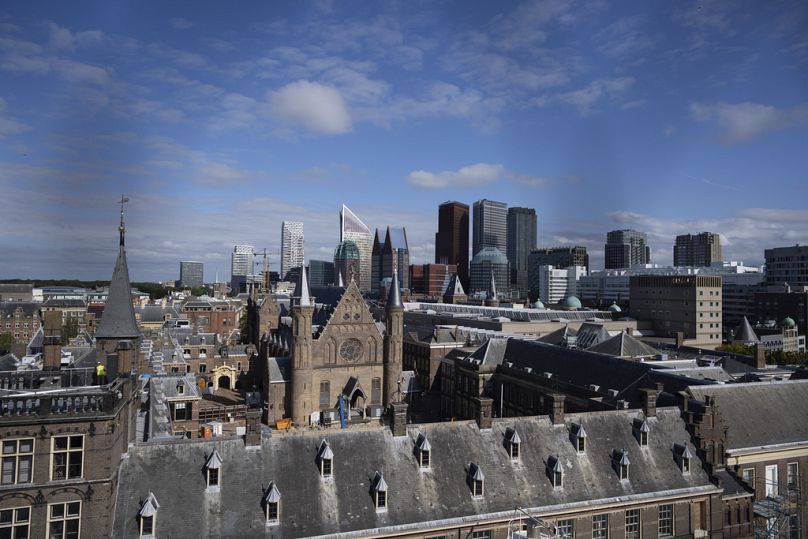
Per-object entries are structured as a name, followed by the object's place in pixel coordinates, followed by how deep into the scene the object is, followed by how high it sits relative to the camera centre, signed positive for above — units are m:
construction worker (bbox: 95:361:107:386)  30.41 -4.97
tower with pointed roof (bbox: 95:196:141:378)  41.97 -2.69
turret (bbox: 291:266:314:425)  73.81 -9.00
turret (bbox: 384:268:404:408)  79.75 -7.73
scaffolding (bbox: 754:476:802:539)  36.81 -14.73
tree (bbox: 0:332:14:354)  113.89 -12.96
